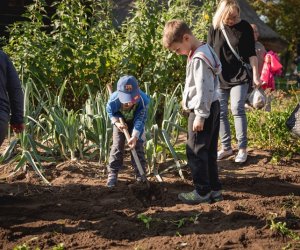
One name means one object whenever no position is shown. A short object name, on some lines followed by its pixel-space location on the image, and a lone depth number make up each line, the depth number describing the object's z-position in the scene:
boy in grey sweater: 3.56
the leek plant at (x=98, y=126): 4.57
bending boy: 3.91
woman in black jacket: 4.75
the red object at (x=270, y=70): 7.55
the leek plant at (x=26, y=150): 4.31
